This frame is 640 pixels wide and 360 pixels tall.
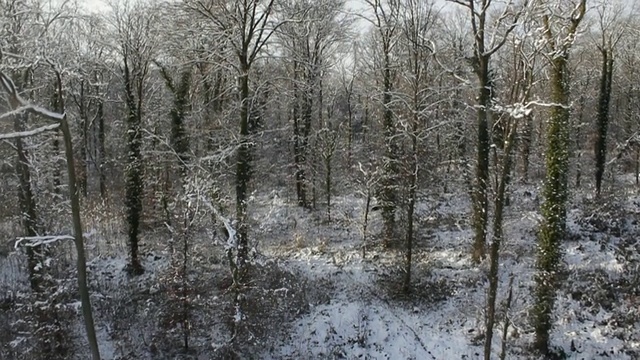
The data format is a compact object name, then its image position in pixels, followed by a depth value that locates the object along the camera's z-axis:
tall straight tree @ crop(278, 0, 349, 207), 20.36
